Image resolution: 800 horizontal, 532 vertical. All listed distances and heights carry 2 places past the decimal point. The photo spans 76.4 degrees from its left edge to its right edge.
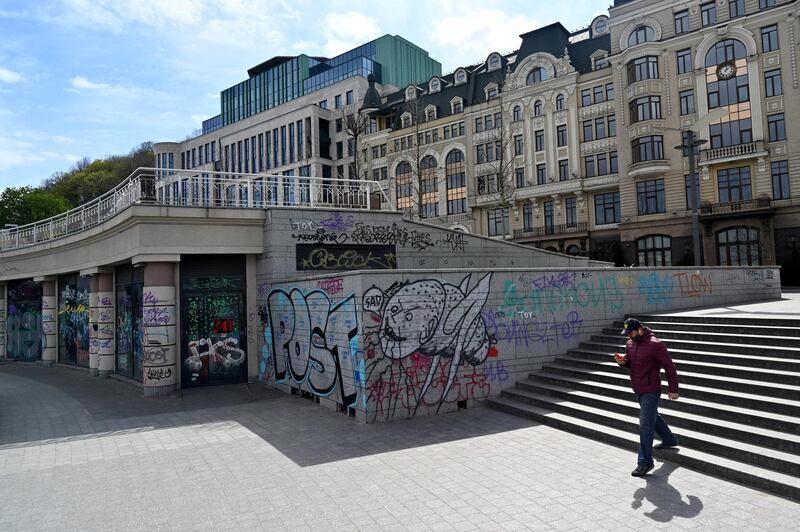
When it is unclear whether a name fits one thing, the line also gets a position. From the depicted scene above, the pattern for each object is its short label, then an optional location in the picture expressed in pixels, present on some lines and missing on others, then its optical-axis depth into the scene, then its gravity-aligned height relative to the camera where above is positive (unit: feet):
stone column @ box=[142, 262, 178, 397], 43.19 -2.69
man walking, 21.13 -4.07
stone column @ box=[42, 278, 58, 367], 69.26 -2.11
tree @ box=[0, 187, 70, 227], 165.99 +32.60
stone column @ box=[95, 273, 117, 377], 56.13 -2.31
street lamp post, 50.85 +10.02
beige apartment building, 112.16 +38.60
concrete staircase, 21.20 -6.43
